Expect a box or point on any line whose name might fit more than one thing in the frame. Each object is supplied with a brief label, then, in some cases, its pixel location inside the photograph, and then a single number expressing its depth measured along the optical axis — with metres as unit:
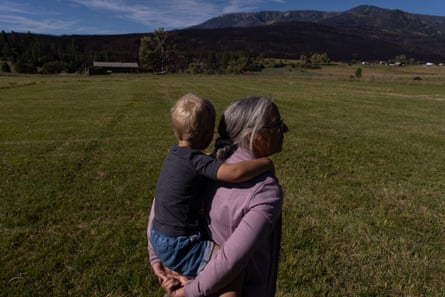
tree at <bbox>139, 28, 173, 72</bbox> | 127.25
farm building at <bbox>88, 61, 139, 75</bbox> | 130.62
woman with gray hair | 1.74
